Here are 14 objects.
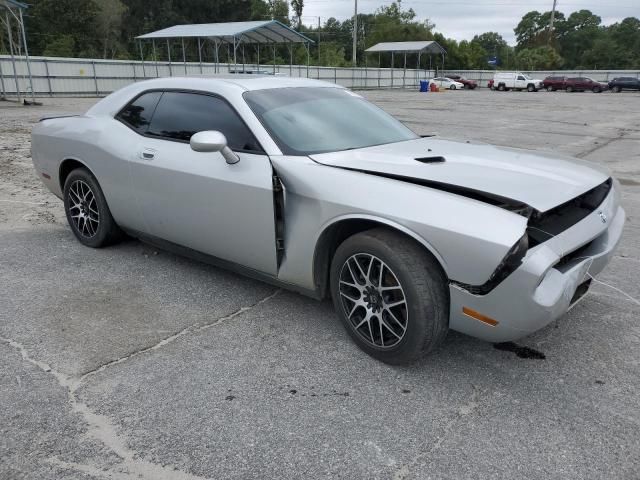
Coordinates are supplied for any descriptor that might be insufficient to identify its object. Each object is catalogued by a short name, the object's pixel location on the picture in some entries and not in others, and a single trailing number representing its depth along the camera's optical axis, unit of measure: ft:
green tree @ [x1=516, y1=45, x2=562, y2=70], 222.60
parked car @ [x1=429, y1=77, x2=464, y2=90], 165.32
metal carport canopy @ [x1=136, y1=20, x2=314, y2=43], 83.46
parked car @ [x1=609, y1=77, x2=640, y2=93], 144.93
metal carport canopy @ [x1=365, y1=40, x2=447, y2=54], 155.78
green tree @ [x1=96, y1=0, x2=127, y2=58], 161.91
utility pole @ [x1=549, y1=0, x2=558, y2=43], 240.16
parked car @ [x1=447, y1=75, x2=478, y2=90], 173.17
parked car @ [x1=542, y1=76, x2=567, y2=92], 152.34
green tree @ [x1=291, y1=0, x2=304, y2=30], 297.94
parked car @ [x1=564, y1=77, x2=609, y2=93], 146.10
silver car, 8.23
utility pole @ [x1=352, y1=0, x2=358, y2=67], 183.32
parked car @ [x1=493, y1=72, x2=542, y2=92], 156.15
